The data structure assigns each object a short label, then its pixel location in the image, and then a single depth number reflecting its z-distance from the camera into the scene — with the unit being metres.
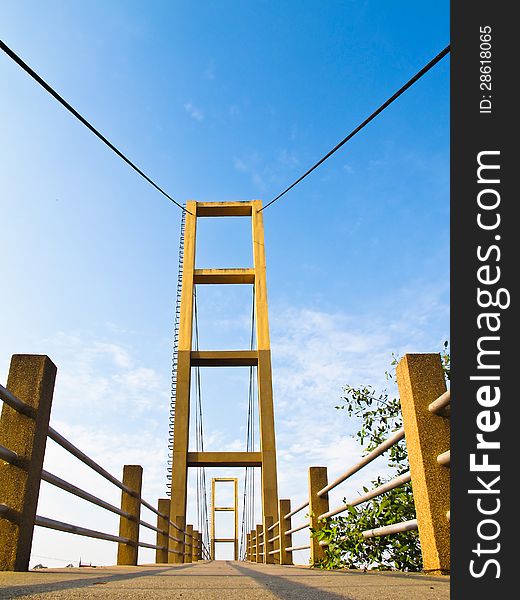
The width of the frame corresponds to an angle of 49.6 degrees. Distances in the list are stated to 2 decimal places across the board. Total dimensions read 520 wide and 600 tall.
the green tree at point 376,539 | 3.17
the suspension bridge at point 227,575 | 1.73
